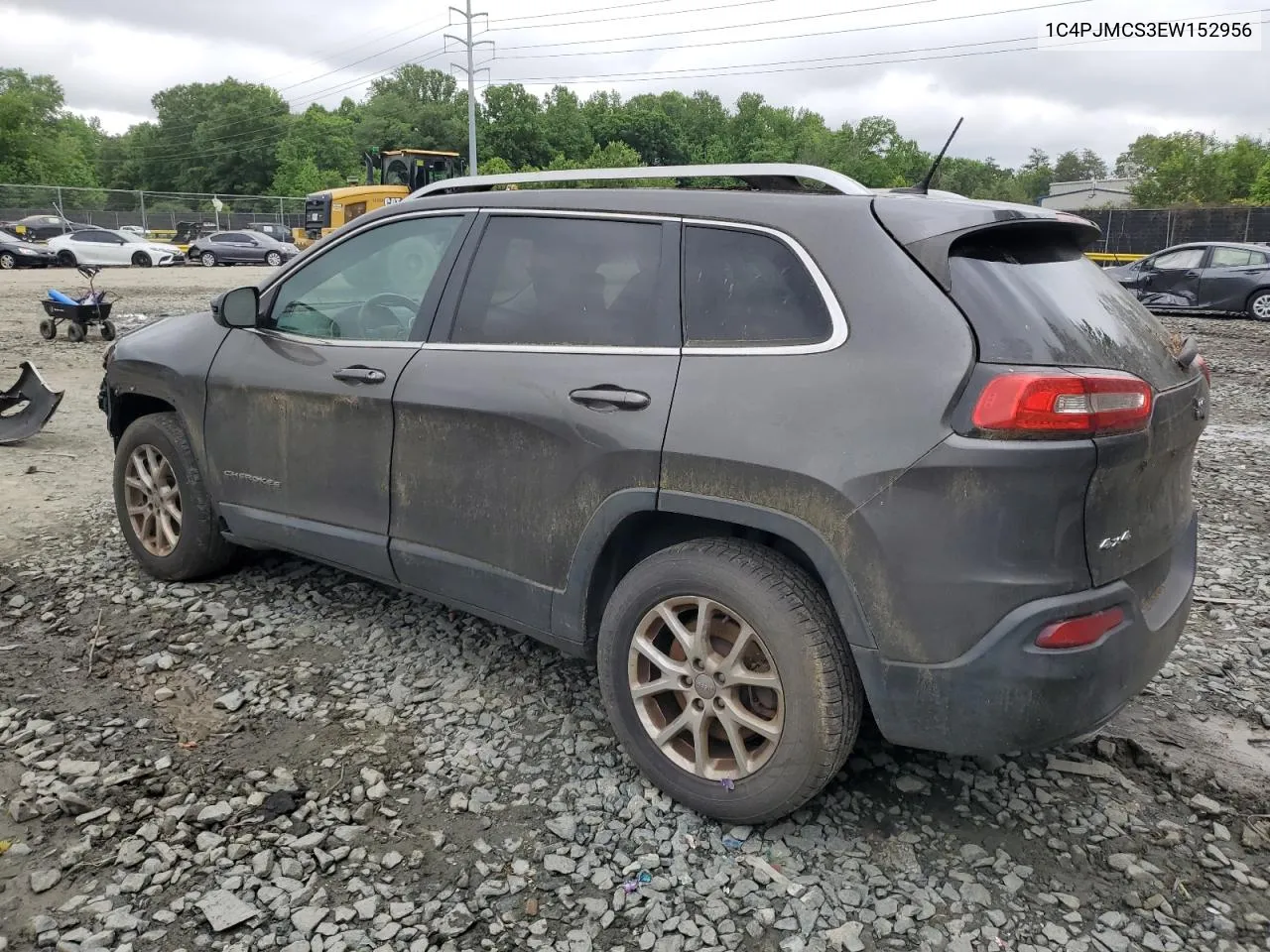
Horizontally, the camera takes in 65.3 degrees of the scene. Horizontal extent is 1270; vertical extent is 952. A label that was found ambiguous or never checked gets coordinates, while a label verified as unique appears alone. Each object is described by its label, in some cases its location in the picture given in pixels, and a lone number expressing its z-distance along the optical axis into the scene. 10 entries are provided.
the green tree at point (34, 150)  69.19
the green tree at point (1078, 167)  140.12
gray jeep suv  2.45
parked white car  33.69
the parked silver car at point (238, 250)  36.56
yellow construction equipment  29.53
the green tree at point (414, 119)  93.19
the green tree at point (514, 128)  89.62
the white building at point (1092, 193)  80.71
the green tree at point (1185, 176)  65.44
